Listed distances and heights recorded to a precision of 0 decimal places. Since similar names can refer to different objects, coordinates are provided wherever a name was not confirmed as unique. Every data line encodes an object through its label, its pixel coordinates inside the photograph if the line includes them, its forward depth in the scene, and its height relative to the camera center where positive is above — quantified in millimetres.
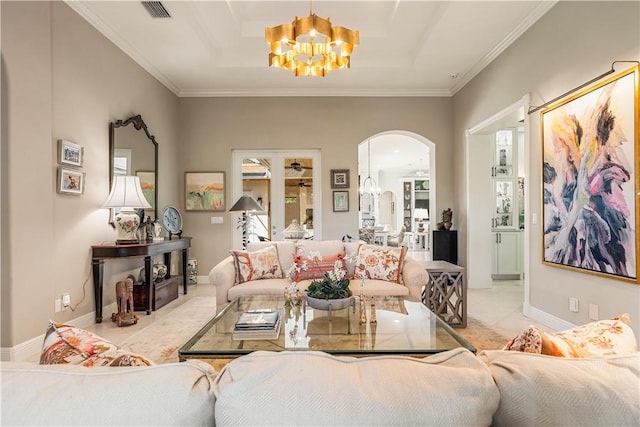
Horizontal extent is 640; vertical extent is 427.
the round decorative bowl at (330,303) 2422 -608
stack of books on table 1999 -649
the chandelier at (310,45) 2891 +1499
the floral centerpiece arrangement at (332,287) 2469 -511
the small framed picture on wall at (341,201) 5863 +234
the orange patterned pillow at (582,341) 870 -327
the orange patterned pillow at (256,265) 3520 -503
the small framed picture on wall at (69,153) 3215 +592
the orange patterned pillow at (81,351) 856 -338
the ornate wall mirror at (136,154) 4082 +781
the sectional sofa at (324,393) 603 -319
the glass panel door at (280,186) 5938 +492
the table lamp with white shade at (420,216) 11696 -42
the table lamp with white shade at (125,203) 3791 +141
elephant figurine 3582 -915
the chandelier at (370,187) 11906 +983
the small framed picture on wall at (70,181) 3205 +329
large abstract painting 2520 +284
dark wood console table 3633 -419
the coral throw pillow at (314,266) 3553 -513
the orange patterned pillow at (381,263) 3531 -492
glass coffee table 1807 -690
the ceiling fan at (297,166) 5969 +831
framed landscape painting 5859 +409
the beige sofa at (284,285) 3275 -662
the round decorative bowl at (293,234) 5312 -292
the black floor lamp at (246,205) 4457 +133
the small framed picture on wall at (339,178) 5840 +613
